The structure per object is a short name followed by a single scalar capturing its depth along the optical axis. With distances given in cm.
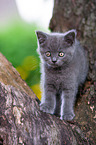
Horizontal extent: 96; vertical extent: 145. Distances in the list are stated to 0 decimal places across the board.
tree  145
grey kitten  156
